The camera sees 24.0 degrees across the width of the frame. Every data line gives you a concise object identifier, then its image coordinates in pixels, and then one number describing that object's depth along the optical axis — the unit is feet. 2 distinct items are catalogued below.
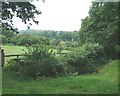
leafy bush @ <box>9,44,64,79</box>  61.77
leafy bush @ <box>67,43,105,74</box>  82.21
